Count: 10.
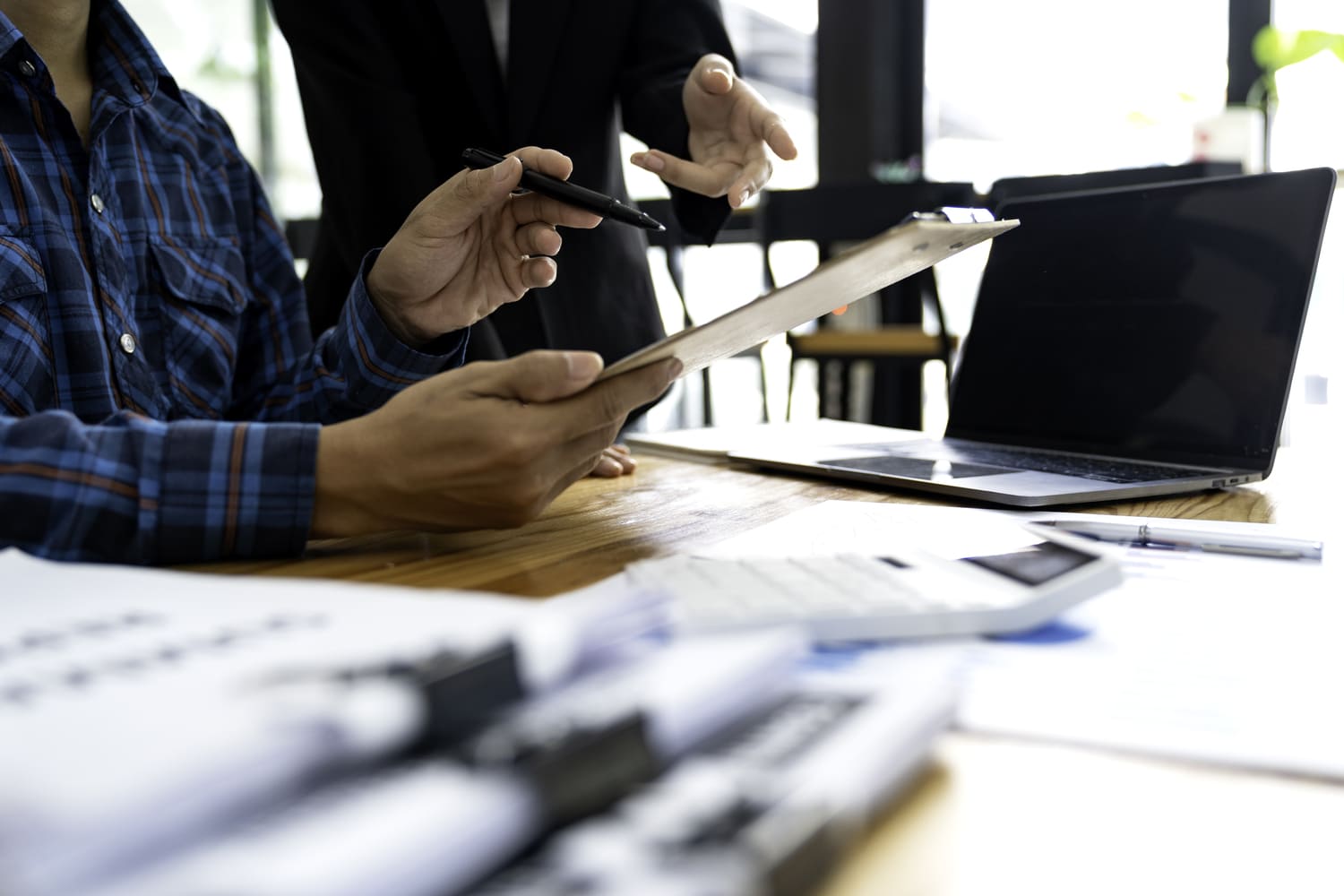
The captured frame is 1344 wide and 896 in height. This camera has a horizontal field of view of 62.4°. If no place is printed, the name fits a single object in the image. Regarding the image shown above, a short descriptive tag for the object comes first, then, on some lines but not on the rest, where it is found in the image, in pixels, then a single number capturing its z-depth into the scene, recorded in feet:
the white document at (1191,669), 1.09
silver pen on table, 1.90
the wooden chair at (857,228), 9.14
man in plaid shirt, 1.84
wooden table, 0.83
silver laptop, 2.64
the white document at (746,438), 3.36
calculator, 1.34
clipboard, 1.81
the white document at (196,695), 0.64
